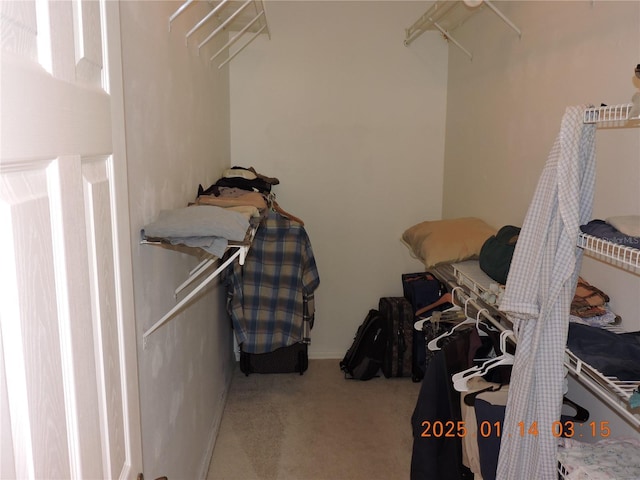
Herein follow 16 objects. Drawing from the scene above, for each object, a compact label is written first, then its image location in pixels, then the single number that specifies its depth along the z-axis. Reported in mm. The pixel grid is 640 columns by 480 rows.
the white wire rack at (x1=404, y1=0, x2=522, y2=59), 3115
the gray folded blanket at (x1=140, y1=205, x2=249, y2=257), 1444
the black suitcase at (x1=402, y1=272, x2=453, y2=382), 3592
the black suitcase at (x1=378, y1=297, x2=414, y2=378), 3619
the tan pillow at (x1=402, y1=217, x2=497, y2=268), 2613
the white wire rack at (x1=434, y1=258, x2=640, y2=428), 1163
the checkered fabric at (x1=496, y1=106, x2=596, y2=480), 1333
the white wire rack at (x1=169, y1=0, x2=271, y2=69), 2406
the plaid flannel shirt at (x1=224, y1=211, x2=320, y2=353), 3271
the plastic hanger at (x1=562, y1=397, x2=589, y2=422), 1662
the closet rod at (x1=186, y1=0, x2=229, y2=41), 2088
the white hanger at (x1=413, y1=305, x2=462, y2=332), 2598
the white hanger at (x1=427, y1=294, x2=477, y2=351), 2273
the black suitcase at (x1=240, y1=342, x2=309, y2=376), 3676
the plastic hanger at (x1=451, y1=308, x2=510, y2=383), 1845
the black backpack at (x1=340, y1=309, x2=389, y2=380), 3625
